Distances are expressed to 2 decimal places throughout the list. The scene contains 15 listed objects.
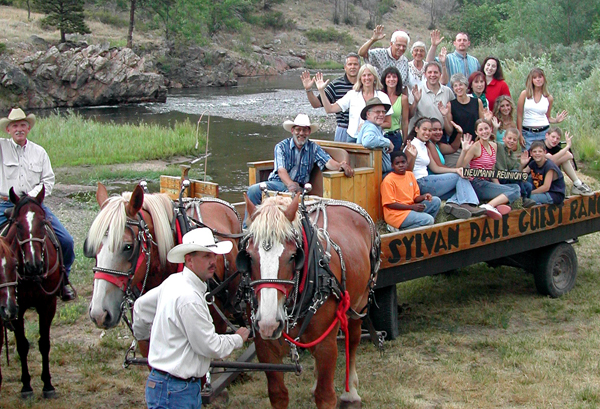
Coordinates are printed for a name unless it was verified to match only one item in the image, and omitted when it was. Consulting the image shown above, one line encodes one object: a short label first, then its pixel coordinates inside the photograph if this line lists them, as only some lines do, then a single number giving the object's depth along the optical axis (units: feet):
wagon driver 20.39
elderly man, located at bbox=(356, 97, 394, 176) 21.48
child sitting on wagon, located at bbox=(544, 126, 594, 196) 26.18
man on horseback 19.45
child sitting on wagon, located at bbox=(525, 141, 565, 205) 24.70
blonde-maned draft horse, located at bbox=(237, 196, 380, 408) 12.89
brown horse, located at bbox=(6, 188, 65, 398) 17.58
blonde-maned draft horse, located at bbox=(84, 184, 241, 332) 12.98
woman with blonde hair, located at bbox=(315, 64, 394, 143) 23.48
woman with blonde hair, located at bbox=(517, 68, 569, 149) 28.78
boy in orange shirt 21.11
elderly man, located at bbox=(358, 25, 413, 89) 26.40
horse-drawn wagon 20.24
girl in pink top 23.80
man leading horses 11.54
